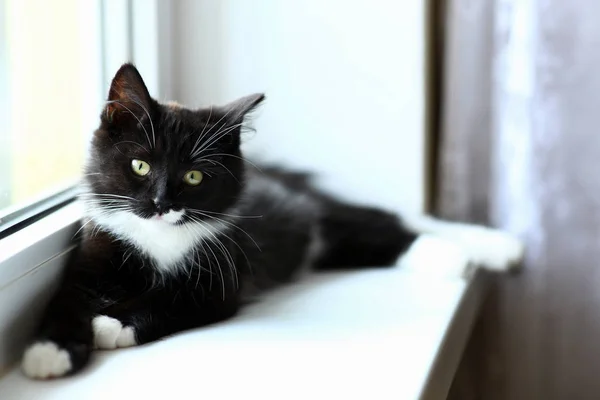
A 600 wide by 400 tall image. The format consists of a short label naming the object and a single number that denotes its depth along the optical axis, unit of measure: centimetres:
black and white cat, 75
